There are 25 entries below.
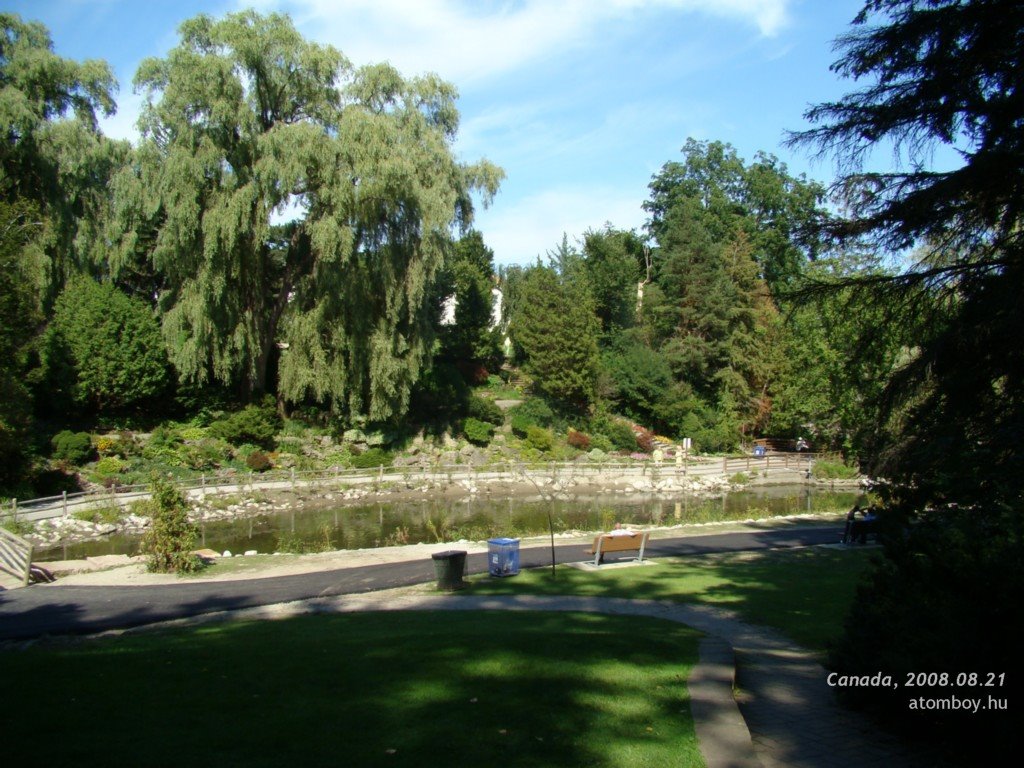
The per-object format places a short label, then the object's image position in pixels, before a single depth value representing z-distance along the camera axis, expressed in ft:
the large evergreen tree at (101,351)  108.27
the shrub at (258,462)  110.22
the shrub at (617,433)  144.66
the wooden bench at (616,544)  50.62
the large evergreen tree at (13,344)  72.84
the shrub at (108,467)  98.58
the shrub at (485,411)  139.95
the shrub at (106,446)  102.83
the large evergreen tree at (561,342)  145.69
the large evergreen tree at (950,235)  26.14
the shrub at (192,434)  113.70
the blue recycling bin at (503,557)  47.44
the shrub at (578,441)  140.05
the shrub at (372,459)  118.83
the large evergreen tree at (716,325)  160.35
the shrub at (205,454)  107.24
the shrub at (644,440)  147.23
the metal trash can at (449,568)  44.27
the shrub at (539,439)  136.56
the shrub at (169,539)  50.65
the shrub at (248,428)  115.44
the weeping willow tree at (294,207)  109.60
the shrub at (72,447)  98.73
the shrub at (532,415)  143.02
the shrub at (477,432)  134.41
